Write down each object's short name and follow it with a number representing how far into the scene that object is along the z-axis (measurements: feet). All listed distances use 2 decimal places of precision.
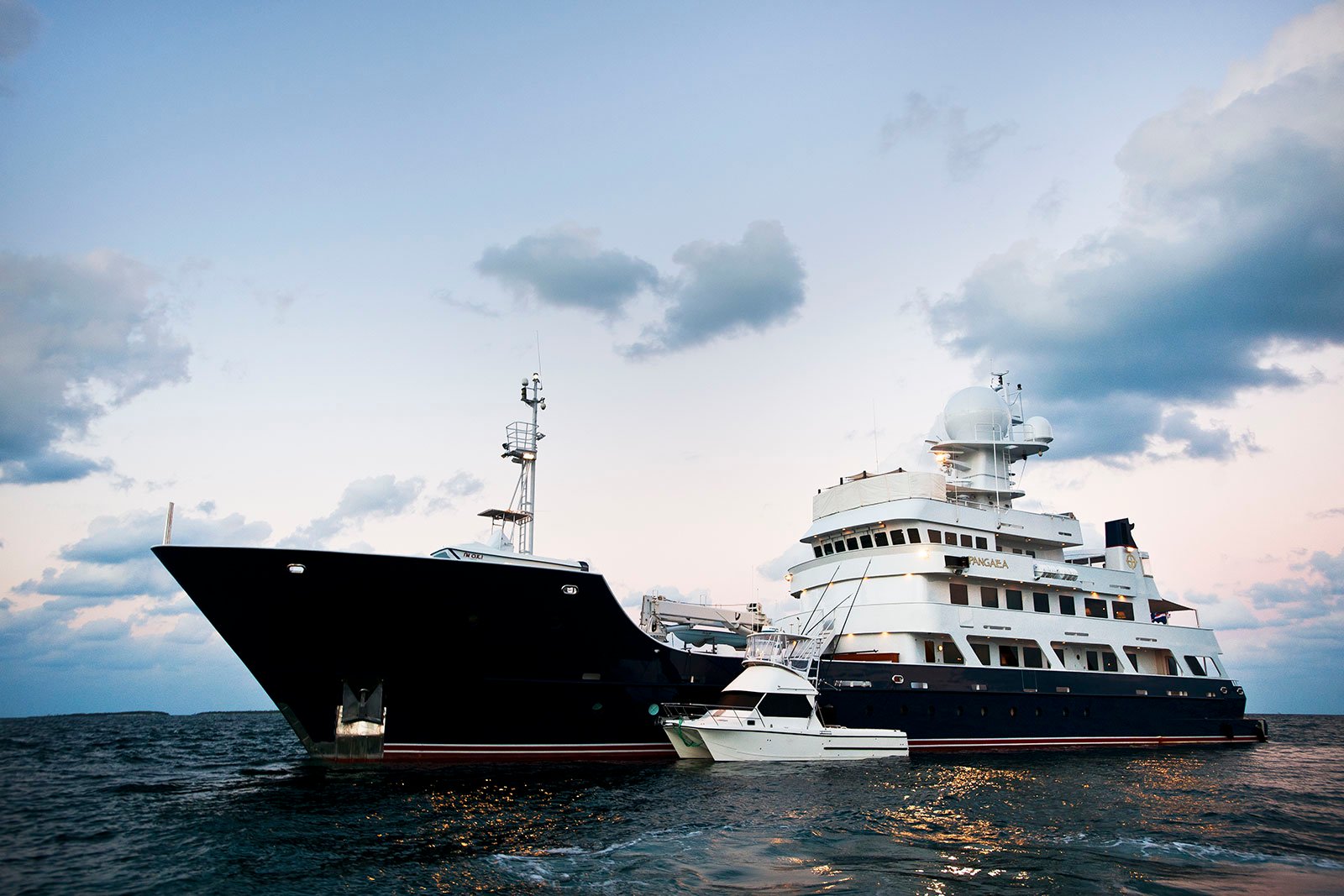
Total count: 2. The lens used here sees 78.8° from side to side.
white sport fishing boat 74.23
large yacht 62.80
